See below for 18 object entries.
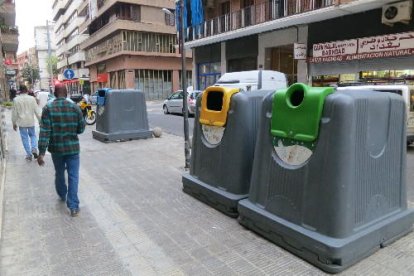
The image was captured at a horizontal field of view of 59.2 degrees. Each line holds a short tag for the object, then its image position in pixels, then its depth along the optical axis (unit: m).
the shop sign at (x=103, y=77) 47.28
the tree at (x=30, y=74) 75.74
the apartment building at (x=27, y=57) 137.00
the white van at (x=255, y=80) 12.84
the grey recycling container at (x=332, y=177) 3.14
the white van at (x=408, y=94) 8.29
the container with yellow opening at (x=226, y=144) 4.35
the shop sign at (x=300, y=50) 17.19
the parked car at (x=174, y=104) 20.27
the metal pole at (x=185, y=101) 6.71
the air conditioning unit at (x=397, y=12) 13.10
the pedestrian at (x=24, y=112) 7.72
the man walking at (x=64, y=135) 4.40
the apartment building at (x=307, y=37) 14.09
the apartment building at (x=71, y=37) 59.97
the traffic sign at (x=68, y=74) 19.27
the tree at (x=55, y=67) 89.01
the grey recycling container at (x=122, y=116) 10.12
